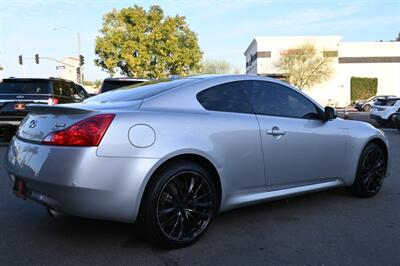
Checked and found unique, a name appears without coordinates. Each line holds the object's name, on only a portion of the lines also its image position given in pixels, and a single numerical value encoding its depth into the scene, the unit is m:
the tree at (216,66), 64.11
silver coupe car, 3.30
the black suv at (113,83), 10.39
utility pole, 38.67
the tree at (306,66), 57.69
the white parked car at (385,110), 18.36
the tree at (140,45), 40.06
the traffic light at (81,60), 34.23
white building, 60.53
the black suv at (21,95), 10.26
